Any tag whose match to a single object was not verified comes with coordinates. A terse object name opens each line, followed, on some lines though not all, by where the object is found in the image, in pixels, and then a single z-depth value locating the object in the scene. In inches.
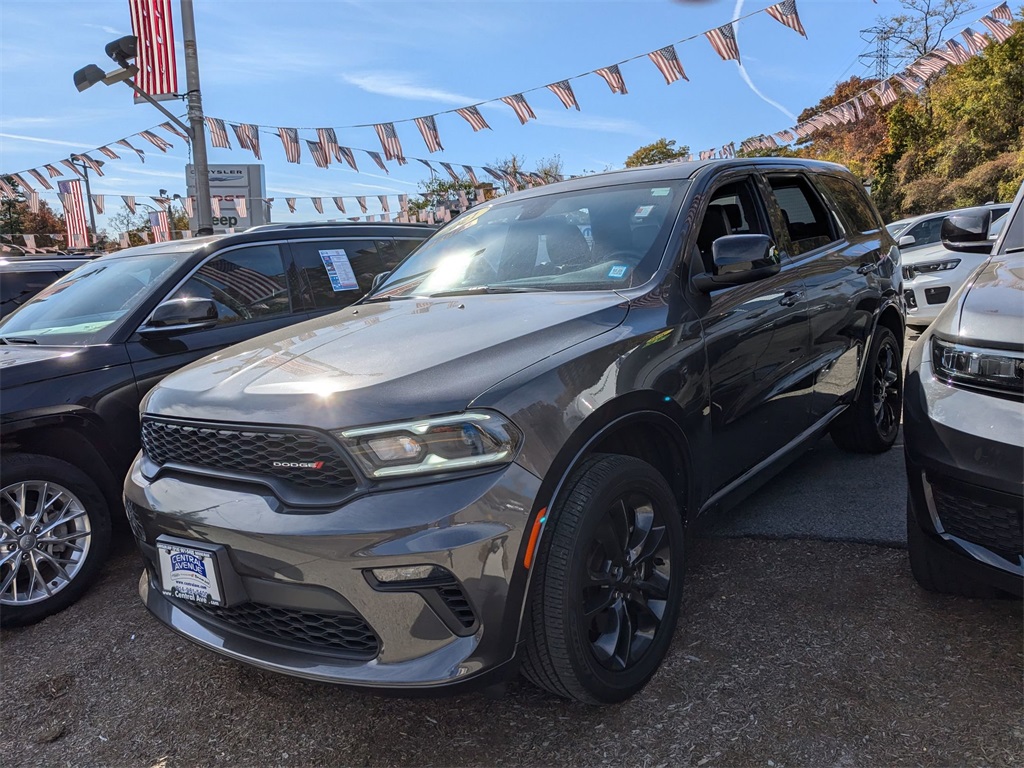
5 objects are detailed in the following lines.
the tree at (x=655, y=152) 1985.7
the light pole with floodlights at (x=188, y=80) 399.5
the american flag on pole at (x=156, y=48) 430.0
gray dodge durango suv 73.8
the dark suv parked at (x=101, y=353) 127.3
